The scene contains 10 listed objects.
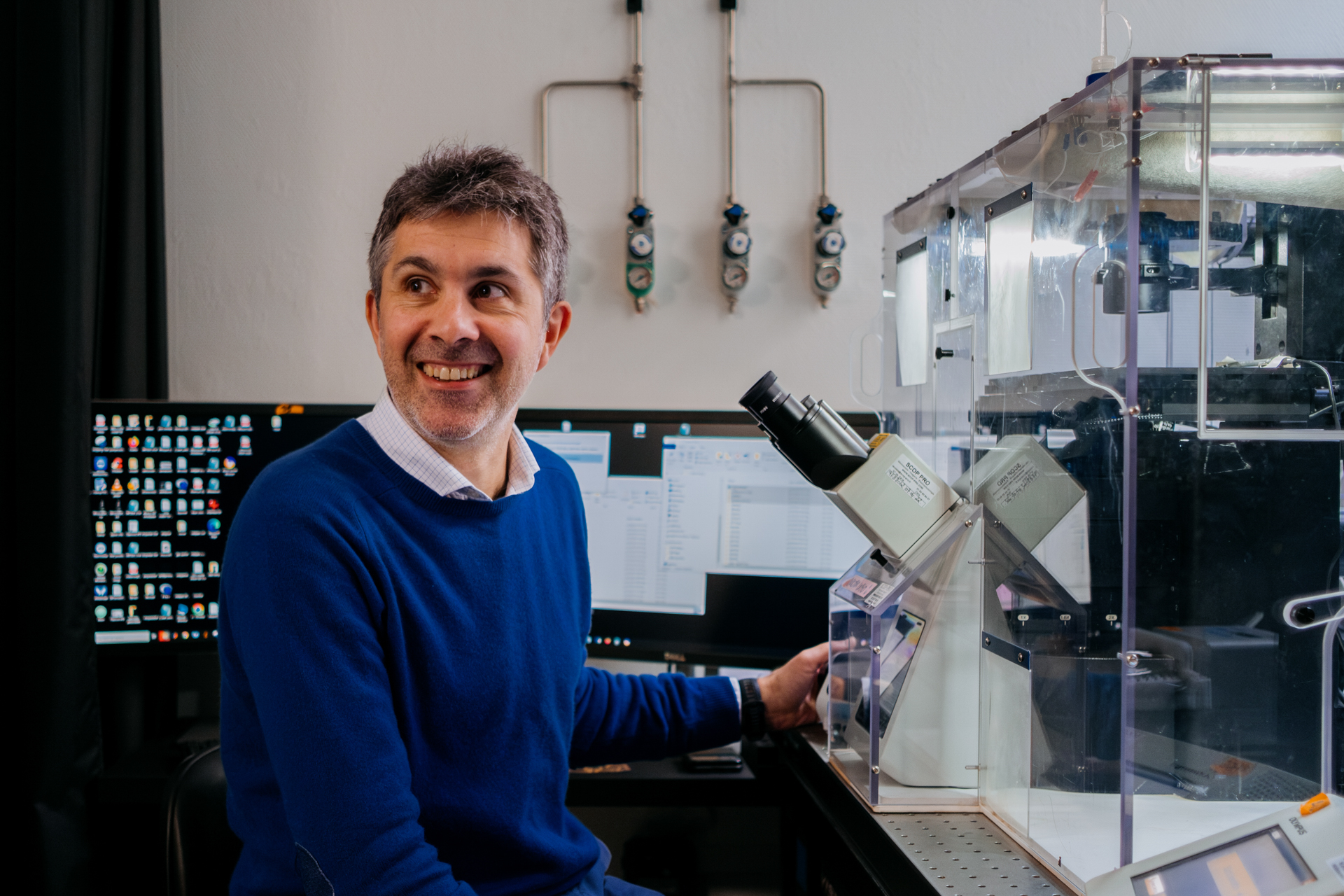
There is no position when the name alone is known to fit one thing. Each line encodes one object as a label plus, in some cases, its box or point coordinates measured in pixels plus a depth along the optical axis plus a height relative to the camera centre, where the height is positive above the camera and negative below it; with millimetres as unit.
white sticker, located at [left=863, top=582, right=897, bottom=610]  1000 -200
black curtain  1423 -17
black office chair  988 -476
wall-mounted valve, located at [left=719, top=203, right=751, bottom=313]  1783 +371
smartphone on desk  1386 -549
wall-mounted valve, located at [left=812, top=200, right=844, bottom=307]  1791 +375
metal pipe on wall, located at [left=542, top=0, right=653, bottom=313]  1793 +441
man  841 -201
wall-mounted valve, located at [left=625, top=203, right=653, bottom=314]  1791 +370
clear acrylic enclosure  754 -22
